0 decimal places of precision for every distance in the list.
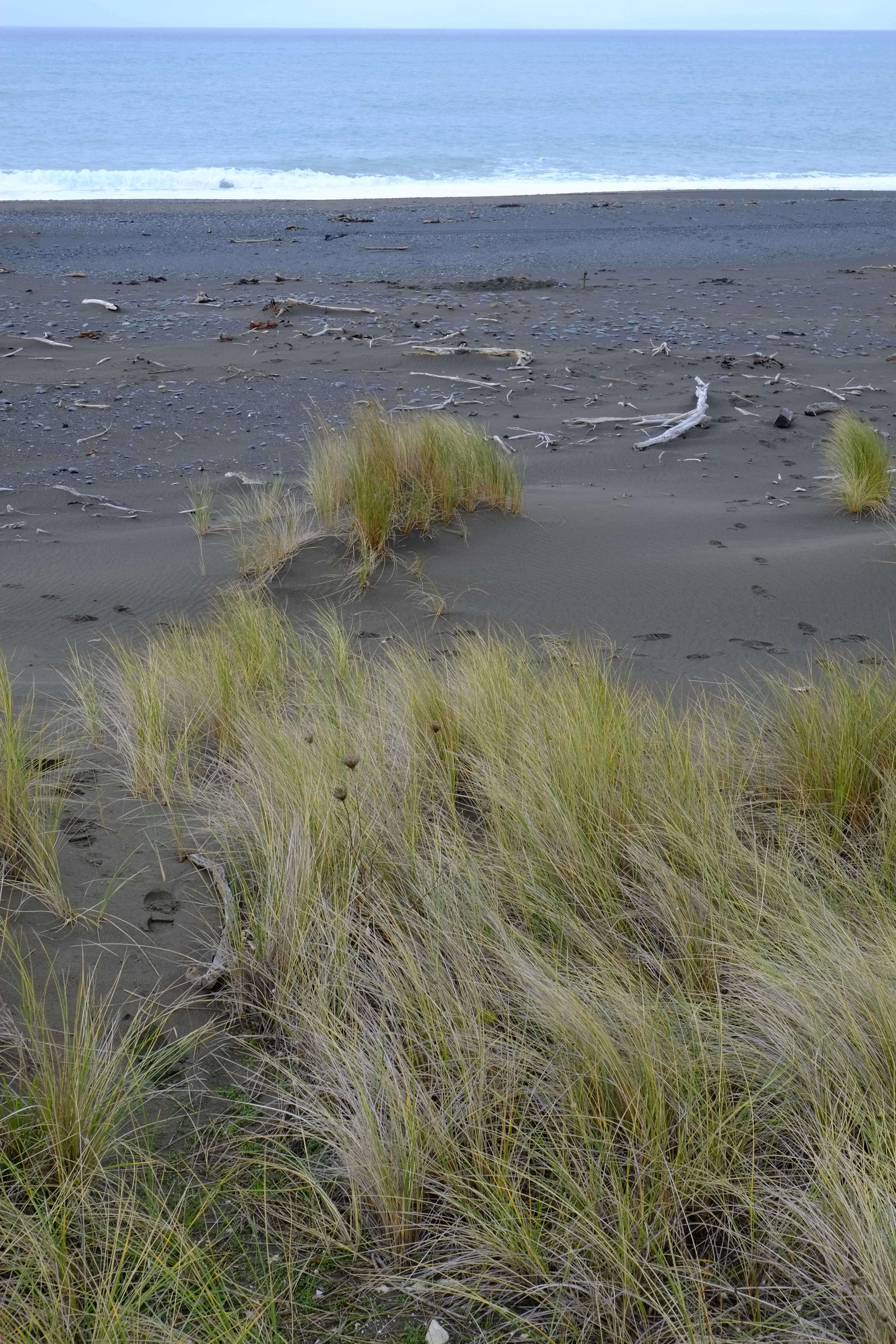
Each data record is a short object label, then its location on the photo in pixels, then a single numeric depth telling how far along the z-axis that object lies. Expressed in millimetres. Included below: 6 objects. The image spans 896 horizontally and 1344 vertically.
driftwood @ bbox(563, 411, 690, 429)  6613
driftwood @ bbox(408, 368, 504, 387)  7617
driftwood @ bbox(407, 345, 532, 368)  8219
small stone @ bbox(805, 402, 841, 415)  6859
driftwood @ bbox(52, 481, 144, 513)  5449
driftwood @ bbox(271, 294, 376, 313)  10086
